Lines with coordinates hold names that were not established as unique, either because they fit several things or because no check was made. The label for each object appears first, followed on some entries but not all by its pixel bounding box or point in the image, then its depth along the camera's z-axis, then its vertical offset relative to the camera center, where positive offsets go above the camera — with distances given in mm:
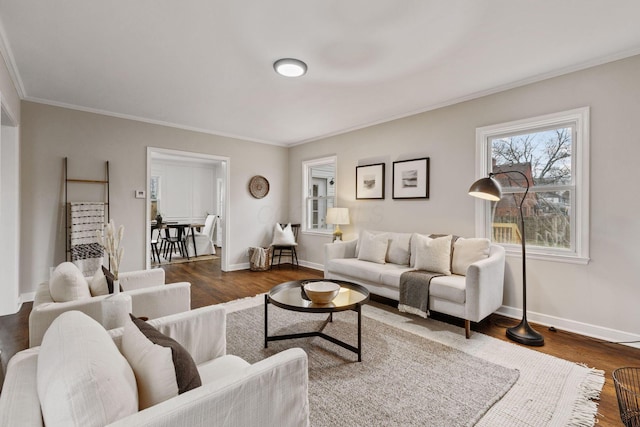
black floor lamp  2670 -735
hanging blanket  4004 -308
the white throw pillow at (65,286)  2057 -512
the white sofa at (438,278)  2750 -683
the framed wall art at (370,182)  4656 +508
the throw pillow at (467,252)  3186 -399
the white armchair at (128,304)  1751 -619
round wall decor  5879 +518
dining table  6508 -413
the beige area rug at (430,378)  1733 -1128
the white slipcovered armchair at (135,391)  805 -577
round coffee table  2305 -718
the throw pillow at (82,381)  785 -471
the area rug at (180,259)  6457 -1047
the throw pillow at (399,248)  3879 -444
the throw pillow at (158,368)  1006 -538
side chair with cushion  5824 -552
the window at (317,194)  5859 +390
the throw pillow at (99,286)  2295 -565
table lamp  4926 -38
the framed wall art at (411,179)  4090 +495
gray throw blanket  3072 -804
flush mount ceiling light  2754 +1360
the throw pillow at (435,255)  3301 -452
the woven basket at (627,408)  1385 -902
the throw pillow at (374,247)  3994 -448
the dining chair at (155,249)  6433 -855
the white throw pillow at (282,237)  5809 -457
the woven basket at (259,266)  5574 -937
